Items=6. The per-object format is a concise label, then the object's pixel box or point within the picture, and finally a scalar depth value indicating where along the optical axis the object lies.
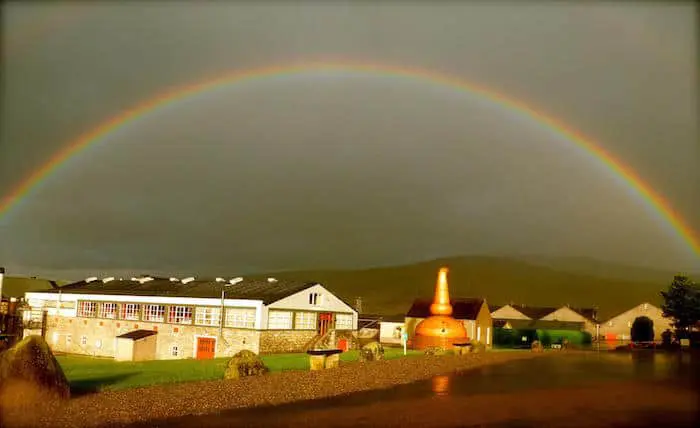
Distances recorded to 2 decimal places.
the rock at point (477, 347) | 51.16
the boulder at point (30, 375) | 19.67
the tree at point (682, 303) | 75.88
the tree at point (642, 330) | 84.19
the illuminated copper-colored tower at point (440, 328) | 54.09
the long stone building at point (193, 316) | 48.78
